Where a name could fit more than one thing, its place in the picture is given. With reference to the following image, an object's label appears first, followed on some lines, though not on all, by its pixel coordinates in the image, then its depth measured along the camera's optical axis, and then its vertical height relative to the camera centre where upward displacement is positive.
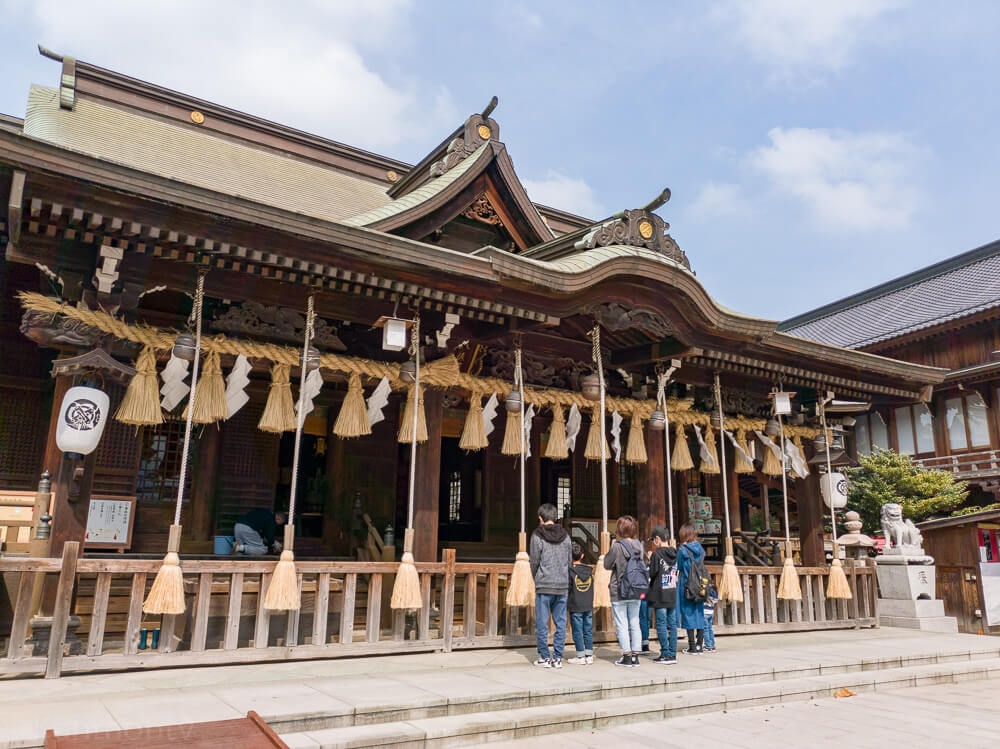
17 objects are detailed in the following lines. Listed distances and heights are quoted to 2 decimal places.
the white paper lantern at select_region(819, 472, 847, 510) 12.64 +1.09
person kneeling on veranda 9.81 +0.13
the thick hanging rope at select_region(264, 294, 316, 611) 6.82 -0.39
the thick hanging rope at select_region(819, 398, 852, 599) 11.30 -0.46
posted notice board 9.75 +0.21
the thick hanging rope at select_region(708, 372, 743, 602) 9.63 -0.40
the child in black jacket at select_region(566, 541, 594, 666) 7.84 -0.64
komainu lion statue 13.22 +0.46
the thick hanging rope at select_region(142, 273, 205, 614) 6.24 -0.39
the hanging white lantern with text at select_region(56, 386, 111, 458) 6.63 +1.07
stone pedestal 12.45 -0.71
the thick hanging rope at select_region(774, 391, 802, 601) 10.61 -0.43
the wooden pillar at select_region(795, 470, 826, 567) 12.71 +0.60
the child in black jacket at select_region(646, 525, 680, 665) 8.13 -0.49
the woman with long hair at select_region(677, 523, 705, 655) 8.64 -0.47
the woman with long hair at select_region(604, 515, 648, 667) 7.81 -0.55
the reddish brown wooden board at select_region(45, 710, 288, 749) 4.05 -1.13
